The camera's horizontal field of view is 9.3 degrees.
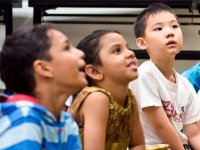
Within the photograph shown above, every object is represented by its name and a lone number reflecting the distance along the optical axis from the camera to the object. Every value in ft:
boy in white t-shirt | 12.61
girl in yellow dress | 11.62
